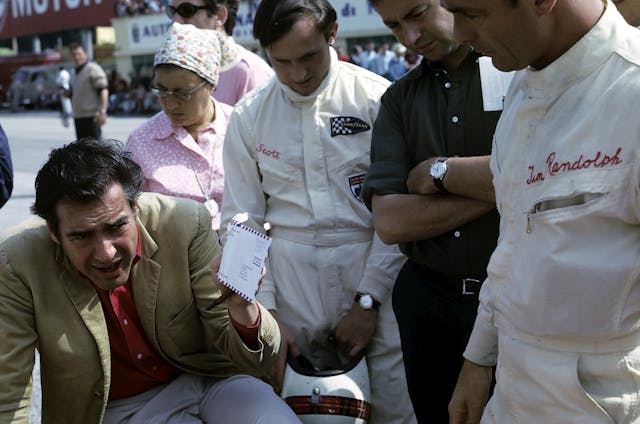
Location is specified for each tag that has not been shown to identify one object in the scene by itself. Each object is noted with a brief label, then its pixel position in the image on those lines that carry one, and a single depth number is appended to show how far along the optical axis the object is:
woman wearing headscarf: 3.65
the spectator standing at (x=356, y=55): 21.54
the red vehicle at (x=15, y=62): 33.31
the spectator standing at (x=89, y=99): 11.22
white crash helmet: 2.86
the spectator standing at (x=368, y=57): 22.03
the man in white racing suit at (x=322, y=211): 3.09
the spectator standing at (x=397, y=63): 20.39
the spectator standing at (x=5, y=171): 3.36
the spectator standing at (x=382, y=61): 21.53
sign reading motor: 40.47
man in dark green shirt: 2.53
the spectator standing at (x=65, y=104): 20.05
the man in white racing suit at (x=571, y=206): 1.60
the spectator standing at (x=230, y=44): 4.41
